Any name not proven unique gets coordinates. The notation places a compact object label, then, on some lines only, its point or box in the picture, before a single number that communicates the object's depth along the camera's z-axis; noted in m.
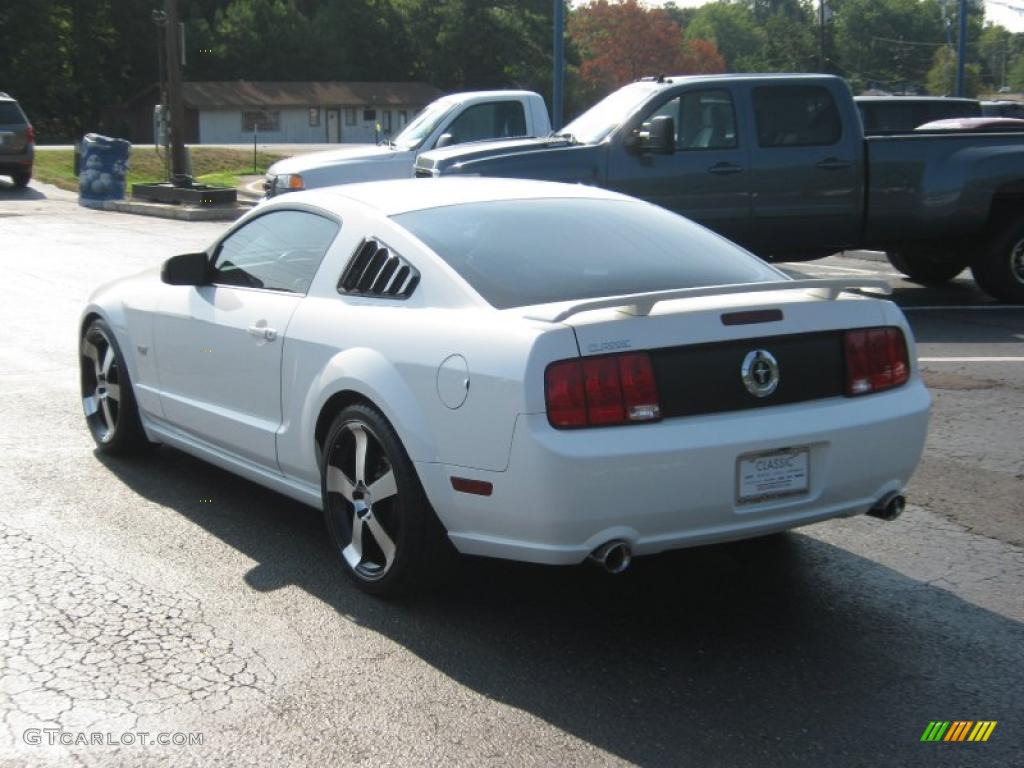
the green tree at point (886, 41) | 135.88
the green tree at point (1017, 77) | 147.88
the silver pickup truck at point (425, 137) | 17.56
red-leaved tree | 107.31
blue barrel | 27.25
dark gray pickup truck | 12.96
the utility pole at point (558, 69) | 26.02
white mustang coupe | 4.49
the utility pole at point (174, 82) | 27.42
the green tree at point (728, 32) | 165.00
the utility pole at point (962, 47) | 34.16
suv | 29.20
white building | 91.62
